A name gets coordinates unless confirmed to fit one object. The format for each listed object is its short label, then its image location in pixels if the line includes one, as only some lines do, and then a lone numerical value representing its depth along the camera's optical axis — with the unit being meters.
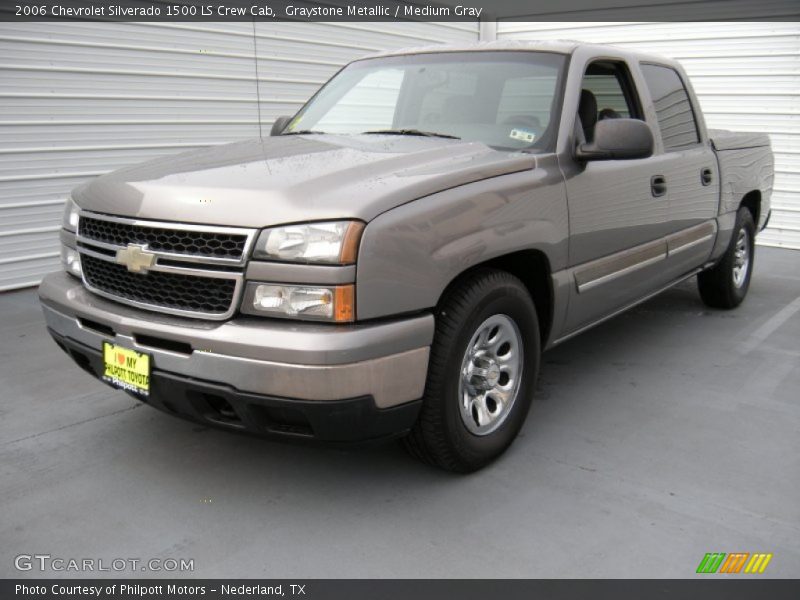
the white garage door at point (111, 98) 6.25
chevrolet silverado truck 2.44
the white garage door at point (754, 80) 8.52
